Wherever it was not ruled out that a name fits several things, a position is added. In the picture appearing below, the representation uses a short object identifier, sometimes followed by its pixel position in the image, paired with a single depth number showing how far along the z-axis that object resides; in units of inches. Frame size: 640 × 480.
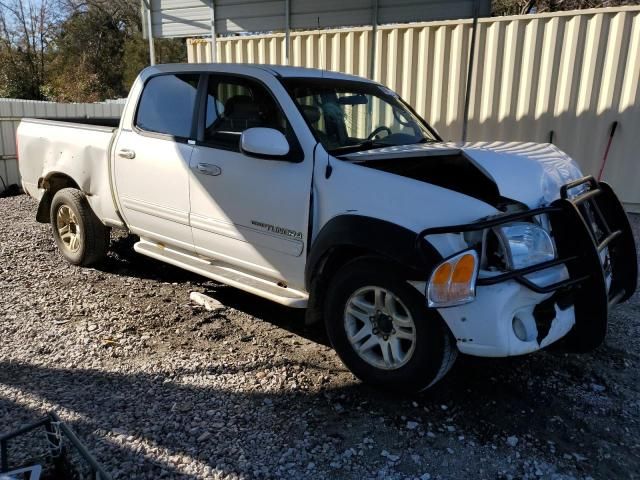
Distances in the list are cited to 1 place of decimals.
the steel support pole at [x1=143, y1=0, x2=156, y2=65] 369.4
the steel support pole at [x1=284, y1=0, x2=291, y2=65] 332.8
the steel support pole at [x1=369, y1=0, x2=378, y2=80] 314.9
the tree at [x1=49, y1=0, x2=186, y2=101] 1021.8
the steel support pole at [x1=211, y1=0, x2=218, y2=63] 355.7
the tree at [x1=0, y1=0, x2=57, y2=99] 911.0
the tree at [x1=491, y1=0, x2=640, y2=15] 624.4
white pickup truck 112.9
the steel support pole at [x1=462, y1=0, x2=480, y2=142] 273.0
